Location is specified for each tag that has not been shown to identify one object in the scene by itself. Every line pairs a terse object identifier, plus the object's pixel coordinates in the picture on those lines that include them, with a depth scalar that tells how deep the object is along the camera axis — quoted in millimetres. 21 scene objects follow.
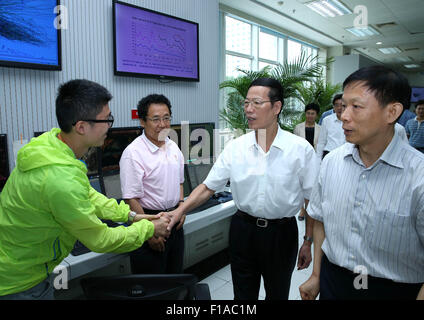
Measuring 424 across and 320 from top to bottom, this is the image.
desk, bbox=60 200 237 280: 1557
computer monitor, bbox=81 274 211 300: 996
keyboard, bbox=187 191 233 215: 2420
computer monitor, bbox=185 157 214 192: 2659
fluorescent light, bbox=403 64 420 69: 13299
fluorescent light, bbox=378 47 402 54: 9820
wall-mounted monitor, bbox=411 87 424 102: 13164
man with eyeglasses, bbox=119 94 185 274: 1685
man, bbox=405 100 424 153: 5215
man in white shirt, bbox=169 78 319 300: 1560
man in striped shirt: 1032
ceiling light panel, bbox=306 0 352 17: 5406
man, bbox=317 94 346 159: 4151
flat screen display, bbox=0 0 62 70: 1872
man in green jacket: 1051
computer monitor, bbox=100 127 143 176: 2160
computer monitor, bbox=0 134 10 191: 1883
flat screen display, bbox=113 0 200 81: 2479
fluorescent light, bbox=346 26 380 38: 7277
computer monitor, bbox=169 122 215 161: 2850
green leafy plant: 4391
